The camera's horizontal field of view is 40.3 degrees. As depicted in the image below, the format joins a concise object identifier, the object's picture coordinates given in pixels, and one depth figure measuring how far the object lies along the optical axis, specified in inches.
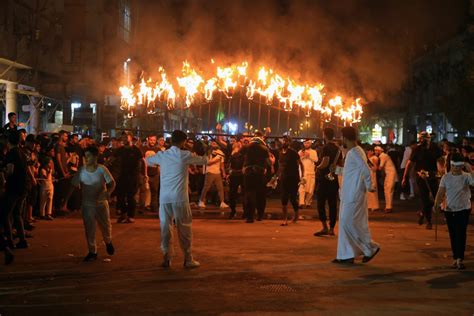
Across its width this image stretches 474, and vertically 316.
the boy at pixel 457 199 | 335.9
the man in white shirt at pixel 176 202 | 322.7
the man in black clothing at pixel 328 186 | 441.1
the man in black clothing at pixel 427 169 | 490.0
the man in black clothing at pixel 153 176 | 593.9
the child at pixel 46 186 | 519.5
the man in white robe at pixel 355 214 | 335.6
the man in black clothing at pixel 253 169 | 521.0
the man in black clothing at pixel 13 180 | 362.6
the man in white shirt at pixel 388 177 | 639.8
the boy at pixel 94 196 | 343.6
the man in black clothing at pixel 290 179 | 511.8
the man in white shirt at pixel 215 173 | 615.5
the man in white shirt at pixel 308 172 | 652.7
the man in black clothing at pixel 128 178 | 513.0
